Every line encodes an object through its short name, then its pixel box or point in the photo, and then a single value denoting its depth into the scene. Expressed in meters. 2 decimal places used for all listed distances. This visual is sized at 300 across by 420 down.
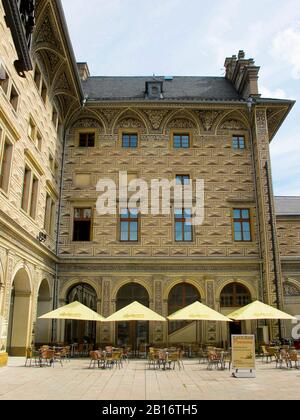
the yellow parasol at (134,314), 15.71
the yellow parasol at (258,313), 15.46
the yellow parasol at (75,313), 15.58
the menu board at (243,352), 12.13
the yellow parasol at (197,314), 15.79
